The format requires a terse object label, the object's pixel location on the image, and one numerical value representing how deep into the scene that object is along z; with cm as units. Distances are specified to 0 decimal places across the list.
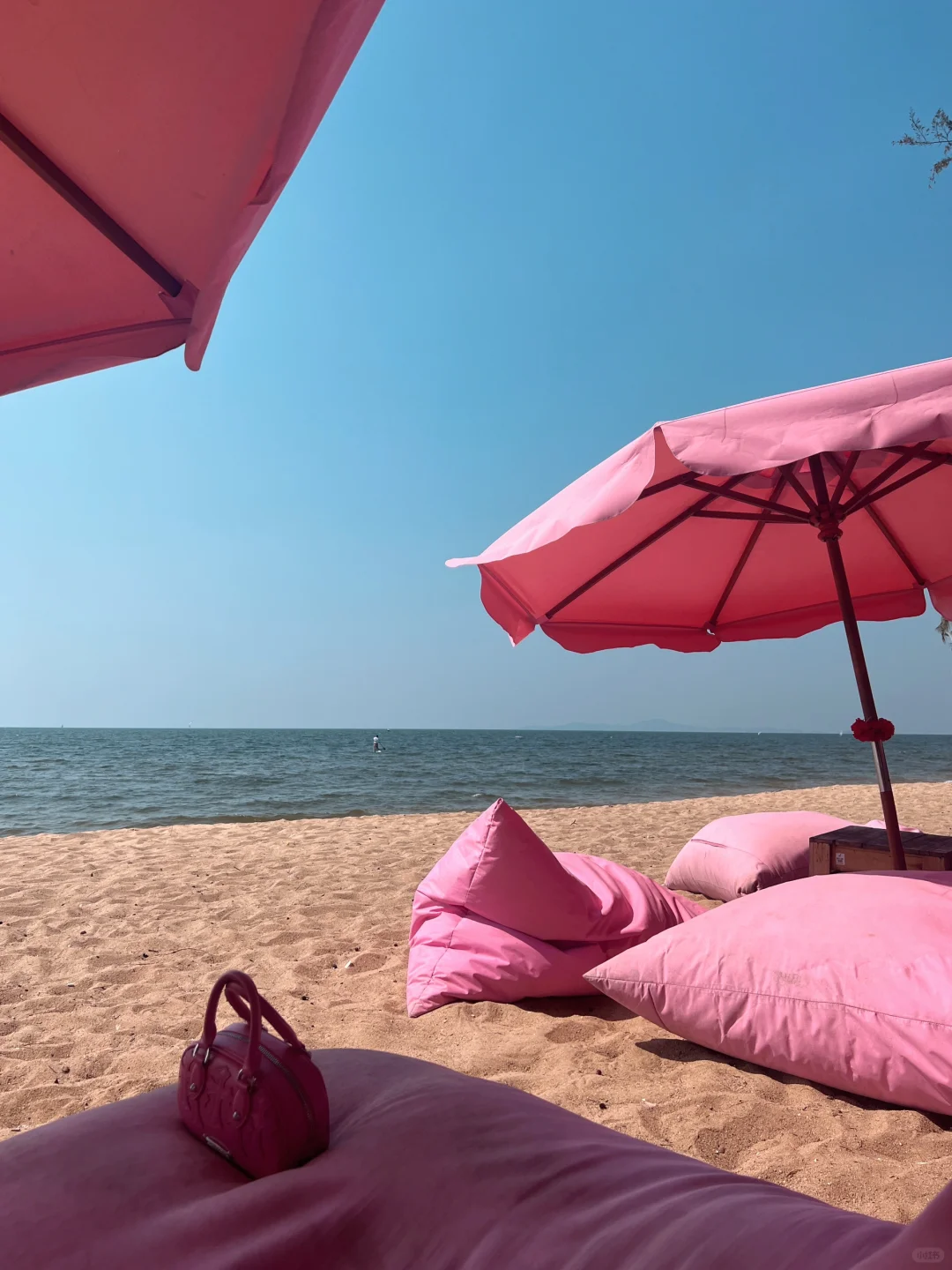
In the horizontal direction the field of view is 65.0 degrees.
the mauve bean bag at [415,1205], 78
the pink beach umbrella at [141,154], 123
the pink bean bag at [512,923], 278
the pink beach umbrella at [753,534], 202
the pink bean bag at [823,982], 188
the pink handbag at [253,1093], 103
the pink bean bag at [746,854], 384
